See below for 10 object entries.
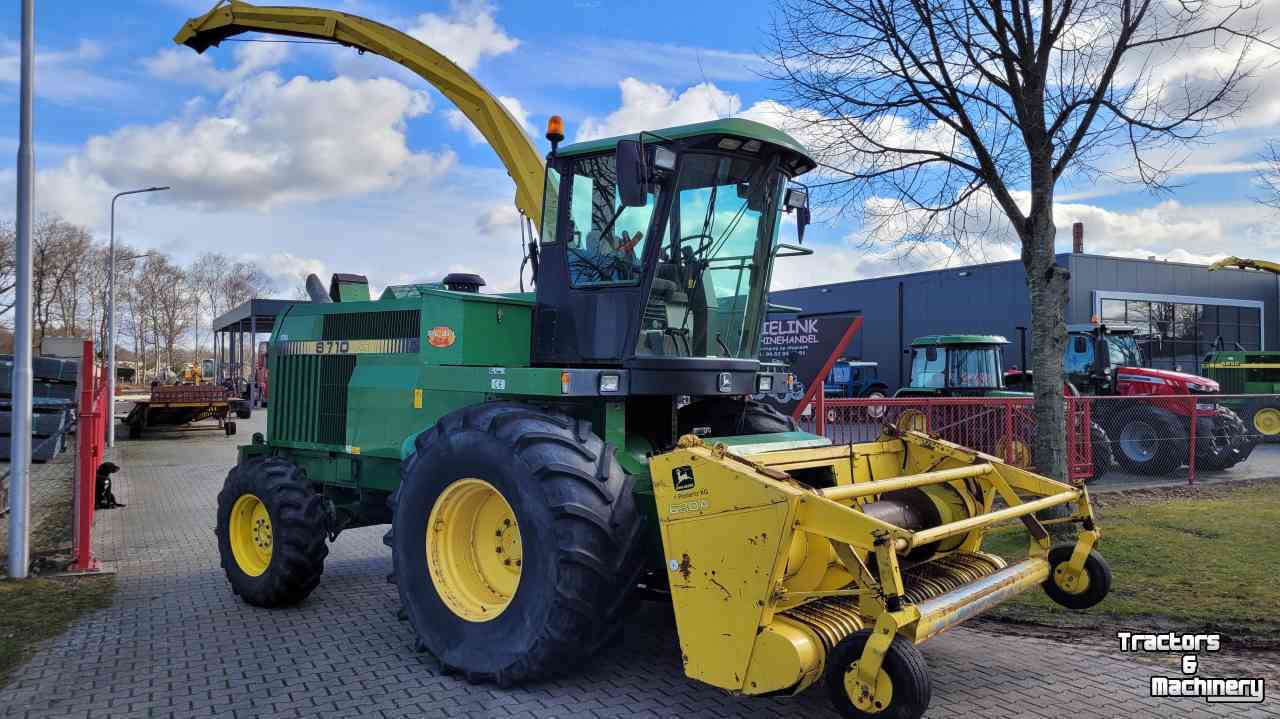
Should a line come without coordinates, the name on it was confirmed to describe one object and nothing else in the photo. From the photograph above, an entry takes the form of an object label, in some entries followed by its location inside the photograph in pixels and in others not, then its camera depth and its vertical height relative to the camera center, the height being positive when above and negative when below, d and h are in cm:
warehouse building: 3042 +308
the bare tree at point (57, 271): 4969 +560
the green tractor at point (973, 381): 1244 +11
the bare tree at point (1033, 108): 752 +242
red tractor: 1370 -59
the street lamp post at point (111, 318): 1725 +123
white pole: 712 +14
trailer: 2327 -94
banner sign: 957 +44
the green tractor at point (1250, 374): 1902 +41
